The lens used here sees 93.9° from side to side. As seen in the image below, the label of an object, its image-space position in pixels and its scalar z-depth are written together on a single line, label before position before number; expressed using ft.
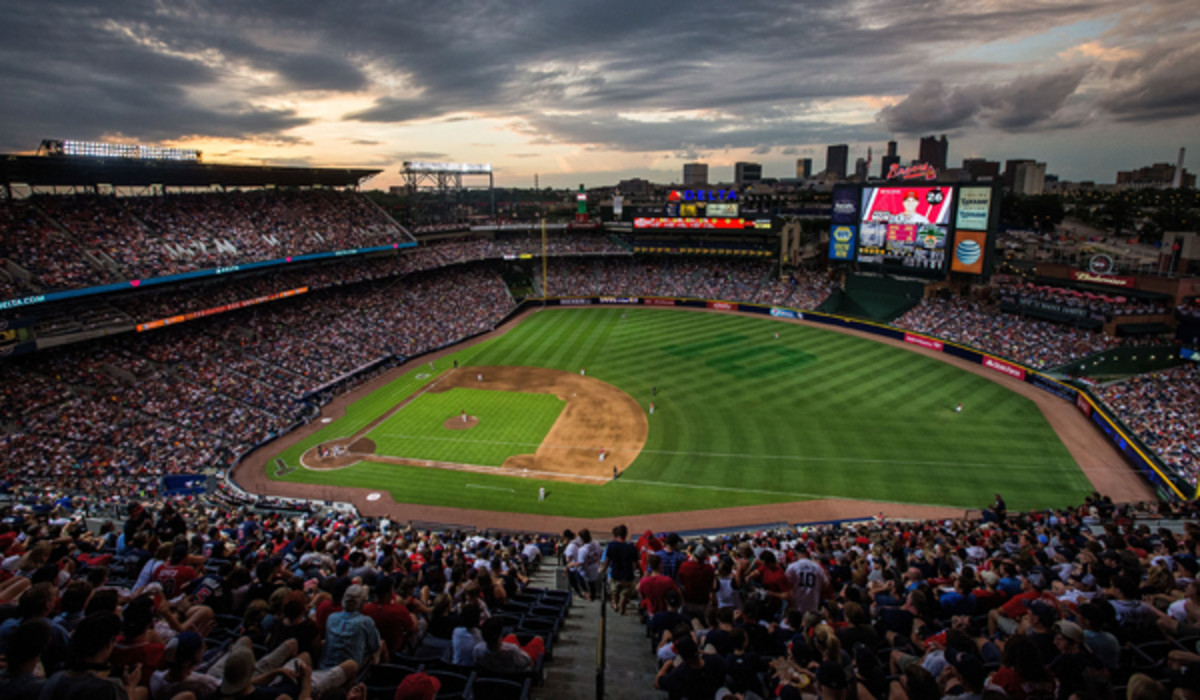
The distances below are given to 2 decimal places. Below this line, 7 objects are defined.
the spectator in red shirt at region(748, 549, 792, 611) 26.73
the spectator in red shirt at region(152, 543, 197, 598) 24.70
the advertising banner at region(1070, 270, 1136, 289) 124.26
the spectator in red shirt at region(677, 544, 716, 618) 25.21
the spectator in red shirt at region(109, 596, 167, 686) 15.96
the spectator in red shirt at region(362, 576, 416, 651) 20.59
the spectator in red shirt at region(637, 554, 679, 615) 24.80
